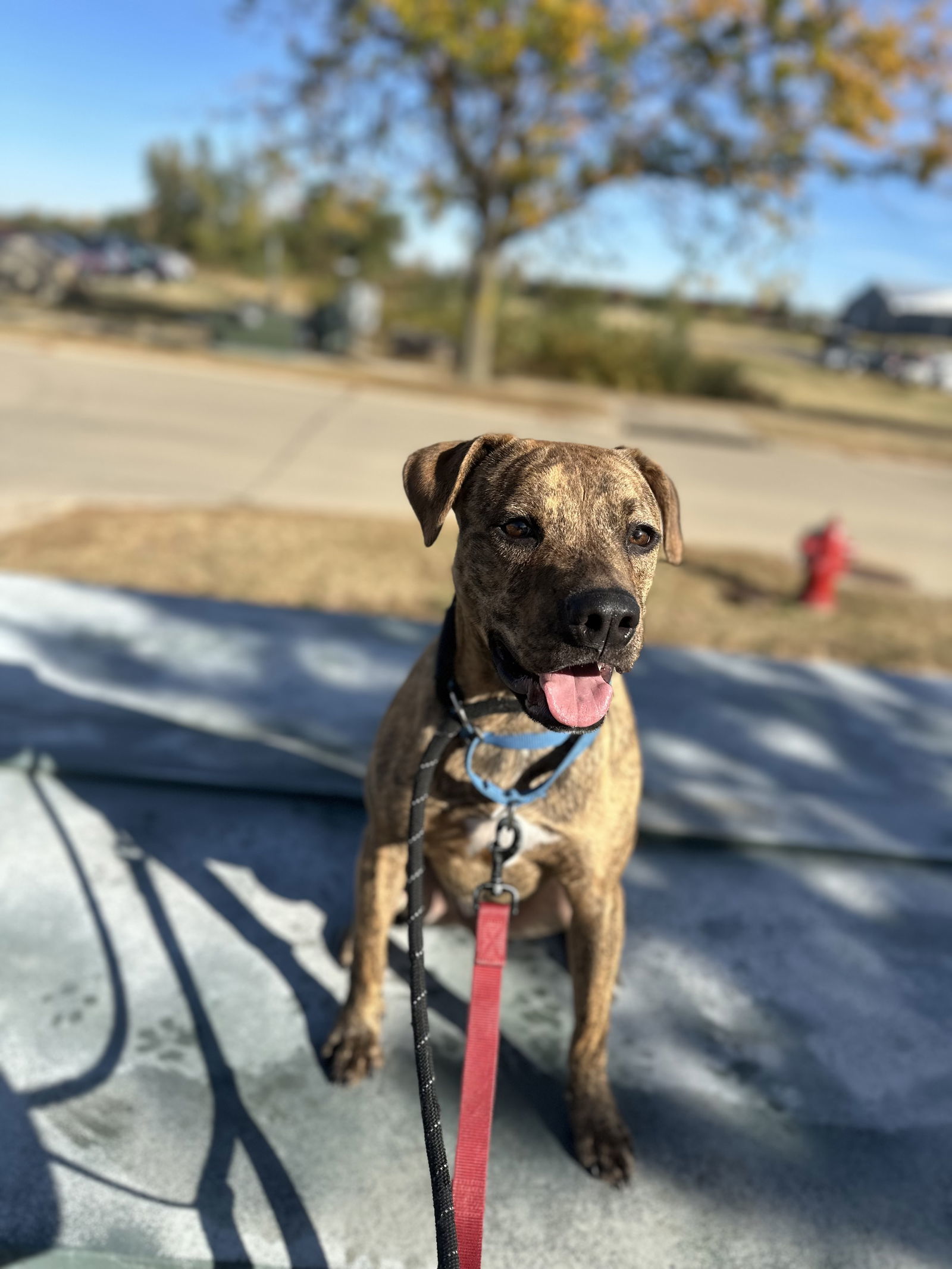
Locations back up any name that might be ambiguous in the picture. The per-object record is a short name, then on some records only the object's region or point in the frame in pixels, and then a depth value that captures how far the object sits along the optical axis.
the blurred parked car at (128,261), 35.25
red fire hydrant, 6.33
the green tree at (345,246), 38.59
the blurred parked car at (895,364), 41.69
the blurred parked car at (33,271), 23.88
